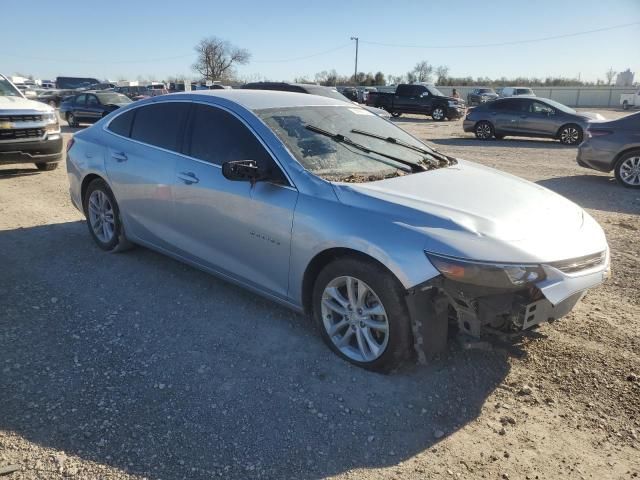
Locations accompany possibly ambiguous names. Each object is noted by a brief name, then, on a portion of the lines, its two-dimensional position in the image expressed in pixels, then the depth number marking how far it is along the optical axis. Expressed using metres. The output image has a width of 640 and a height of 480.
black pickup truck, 27.20
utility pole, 75.97
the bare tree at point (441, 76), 80.06
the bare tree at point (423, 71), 85.29
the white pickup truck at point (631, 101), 44.94
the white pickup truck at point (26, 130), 8.75
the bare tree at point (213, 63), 81.25
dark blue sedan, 20.11
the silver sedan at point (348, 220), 2.82
